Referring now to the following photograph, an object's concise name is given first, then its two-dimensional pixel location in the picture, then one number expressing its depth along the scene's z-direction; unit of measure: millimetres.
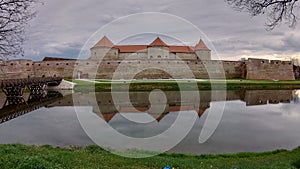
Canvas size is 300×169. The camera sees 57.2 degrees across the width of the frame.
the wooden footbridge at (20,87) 21219
